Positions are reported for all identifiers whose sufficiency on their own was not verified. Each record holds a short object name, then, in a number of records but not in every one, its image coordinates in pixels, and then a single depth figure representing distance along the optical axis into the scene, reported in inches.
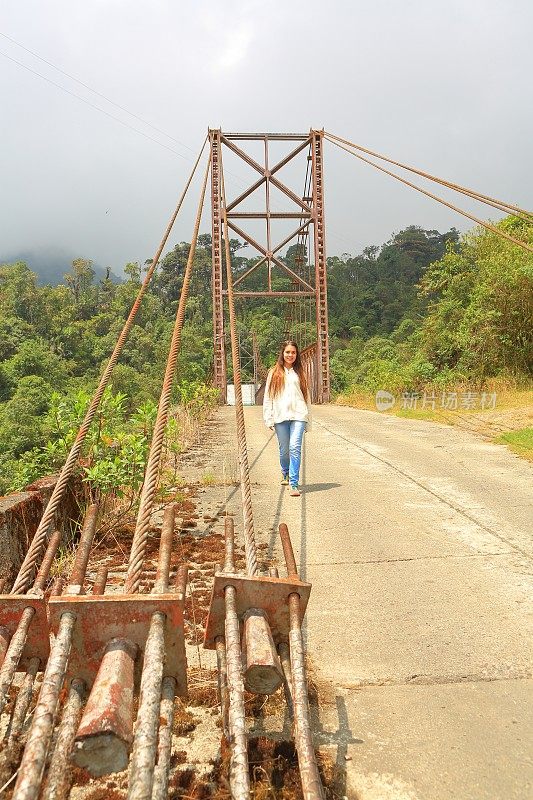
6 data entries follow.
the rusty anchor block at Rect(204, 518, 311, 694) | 71.7
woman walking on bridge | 237.8
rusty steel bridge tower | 780.0
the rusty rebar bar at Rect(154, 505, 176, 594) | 70.7
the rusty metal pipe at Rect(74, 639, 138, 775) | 48.6
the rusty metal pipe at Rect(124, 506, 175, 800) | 45.8
